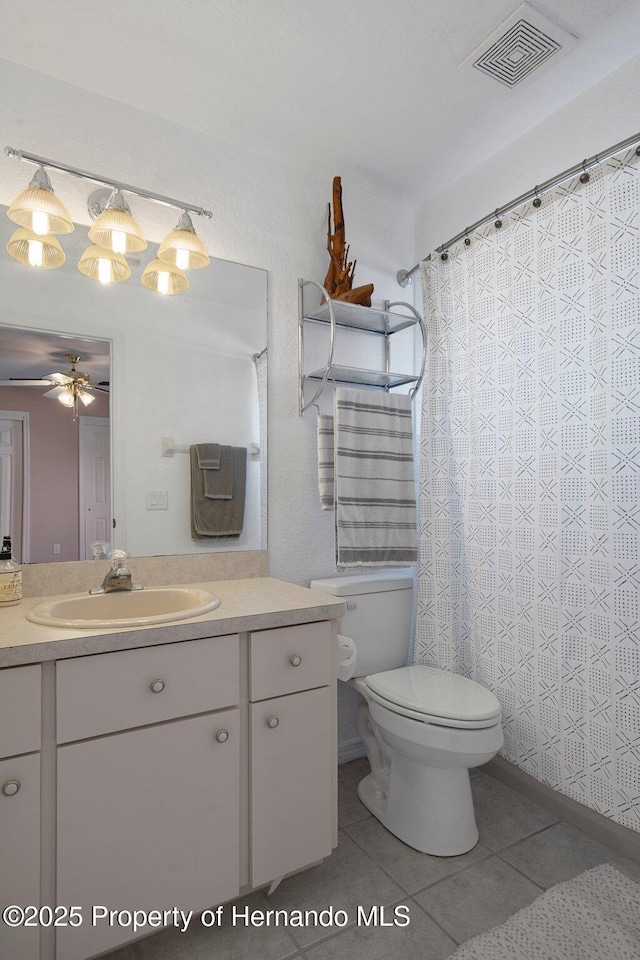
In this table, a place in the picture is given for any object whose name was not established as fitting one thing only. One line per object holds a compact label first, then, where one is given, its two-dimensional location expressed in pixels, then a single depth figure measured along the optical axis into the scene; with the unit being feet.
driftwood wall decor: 6.92
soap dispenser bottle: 4.69
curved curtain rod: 5.29
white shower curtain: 5.32
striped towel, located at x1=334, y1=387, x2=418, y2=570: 6.65
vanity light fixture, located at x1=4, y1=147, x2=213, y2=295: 4.88
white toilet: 5.26
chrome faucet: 5.16
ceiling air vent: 4.90
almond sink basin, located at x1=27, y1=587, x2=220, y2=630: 4.52
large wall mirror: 5.21
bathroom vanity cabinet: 3.69
